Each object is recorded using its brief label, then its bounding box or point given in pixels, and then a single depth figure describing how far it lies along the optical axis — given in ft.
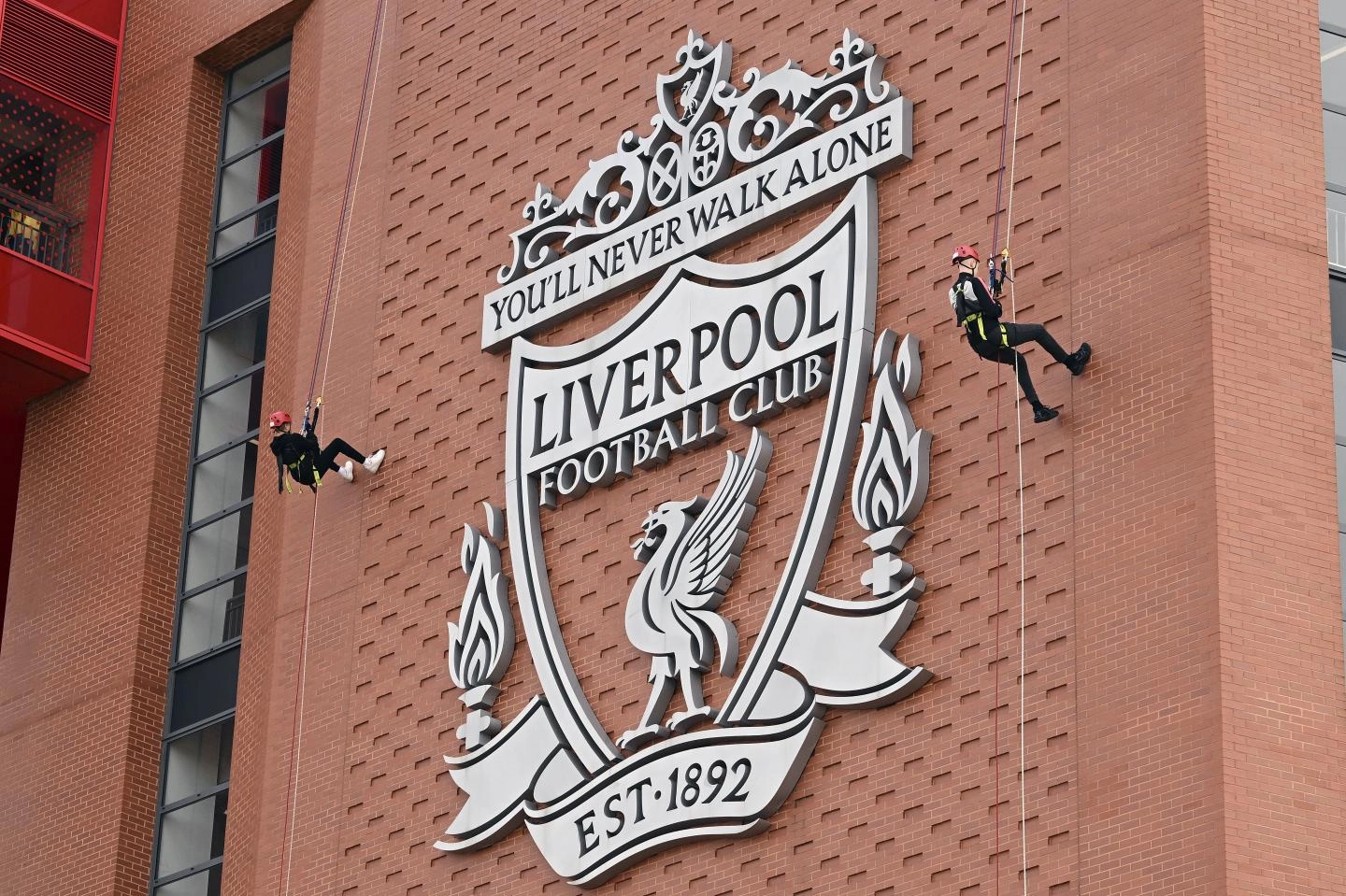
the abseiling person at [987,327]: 81.76
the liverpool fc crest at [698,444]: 88.28
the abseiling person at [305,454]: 106.93
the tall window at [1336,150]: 85.97
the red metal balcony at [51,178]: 130.11
